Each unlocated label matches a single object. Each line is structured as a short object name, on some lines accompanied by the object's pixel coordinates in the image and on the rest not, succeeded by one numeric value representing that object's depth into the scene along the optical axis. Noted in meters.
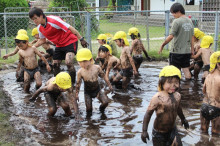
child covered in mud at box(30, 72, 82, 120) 5.75
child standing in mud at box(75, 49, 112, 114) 6.12
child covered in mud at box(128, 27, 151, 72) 9.04
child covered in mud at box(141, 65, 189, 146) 4.05
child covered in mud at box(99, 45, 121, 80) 7.64
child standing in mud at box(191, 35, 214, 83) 7.88
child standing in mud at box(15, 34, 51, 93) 7.78
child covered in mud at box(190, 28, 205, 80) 8.49
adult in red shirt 7.27
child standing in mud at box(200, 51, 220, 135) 4.65
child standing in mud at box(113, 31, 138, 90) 7.97
